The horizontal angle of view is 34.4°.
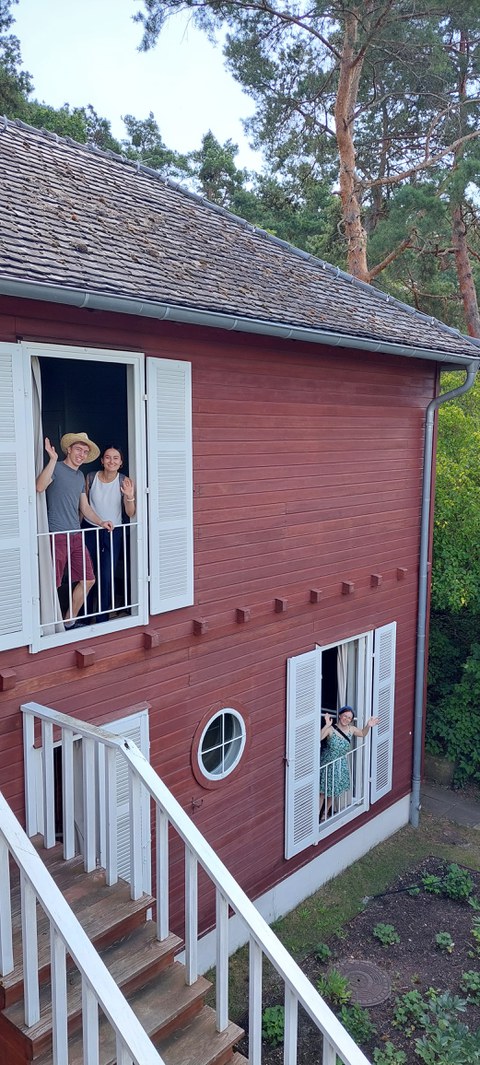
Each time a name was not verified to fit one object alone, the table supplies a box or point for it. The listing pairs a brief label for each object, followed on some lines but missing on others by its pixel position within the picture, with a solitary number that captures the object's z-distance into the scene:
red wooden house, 4.70
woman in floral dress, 7.85
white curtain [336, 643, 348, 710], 8.11
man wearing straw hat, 5.12
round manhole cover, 6.27
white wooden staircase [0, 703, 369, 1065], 2.83
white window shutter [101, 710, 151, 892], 5.41
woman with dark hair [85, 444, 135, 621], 5.25
